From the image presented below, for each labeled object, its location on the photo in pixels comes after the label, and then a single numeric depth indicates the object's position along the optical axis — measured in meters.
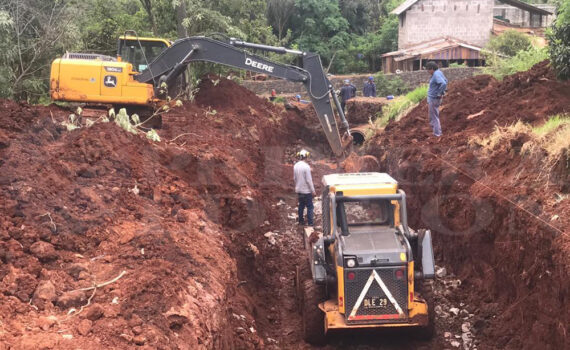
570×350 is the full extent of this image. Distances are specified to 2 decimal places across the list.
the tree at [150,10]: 26.52
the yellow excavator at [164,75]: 15.93
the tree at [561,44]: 14.02
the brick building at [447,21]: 44.00
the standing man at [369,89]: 31.17
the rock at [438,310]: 10.30
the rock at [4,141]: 9.63
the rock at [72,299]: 6.06
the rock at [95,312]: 5.87
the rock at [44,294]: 5.97
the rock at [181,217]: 9.61
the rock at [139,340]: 5.62
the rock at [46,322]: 5.50
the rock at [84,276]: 6.66
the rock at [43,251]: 6.84
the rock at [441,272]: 11.98
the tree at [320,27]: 46.44
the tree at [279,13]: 46.28
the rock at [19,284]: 5.95
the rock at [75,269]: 6.71
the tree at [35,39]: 20.81
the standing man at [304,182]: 13.83
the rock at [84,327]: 5.54
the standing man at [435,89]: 15.25
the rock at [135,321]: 5.88
